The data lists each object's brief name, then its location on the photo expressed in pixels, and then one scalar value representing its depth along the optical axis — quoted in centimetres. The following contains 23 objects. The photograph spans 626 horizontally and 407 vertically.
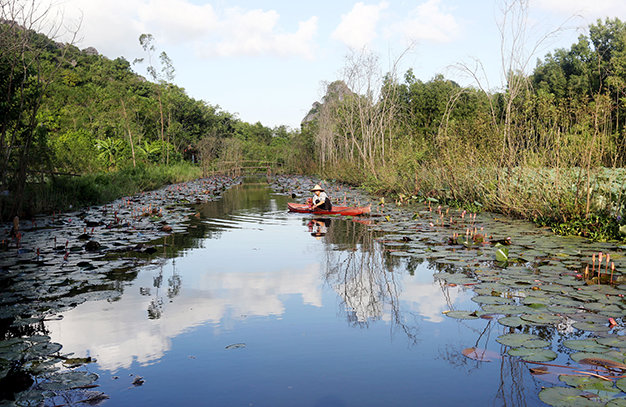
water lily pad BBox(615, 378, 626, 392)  295
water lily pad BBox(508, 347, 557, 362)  346
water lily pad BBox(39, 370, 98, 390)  310
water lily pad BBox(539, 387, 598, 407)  281
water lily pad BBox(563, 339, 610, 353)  358
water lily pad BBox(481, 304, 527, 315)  440
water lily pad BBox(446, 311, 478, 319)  444
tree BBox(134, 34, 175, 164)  3291
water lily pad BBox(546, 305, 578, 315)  433
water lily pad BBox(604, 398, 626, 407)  276
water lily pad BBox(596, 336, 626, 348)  363
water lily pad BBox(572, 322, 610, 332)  395
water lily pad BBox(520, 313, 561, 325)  411
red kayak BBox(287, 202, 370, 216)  1245
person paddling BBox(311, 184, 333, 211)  1291
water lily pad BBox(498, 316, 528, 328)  415
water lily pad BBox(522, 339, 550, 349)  365
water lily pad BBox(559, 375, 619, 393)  297
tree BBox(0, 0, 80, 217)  811
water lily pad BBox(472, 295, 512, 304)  472
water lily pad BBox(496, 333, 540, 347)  372
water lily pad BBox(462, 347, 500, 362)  362
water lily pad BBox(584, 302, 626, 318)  427
